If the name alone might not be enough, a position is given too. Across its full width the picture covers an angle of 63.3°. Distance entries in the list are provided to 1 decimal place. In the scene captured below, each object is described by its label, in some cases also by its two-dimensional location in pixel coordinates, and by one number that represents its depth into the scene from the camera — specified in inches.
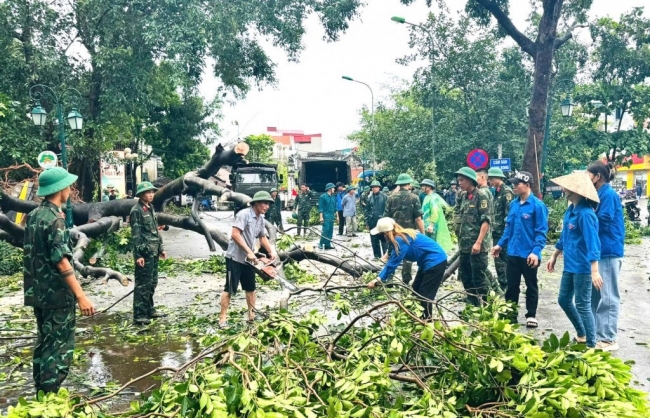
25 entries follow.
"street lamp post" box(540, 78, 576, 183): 655.8
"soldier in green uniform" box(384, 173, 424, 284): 360.5
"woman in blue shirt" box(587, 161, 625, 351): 202.5
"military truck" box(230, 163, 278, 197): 997.2
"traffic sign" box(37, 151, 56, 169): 465.1
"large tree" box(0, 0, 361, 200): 602.5
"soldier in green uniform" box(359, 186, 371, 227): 611.2
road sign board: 577.3
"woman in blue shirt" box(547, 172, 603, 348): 193.3
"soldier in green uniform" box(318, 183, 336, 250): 592.1
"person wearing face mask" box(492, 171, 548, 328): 233.1
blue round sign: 509.4
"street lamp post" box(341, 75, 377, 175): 1078.4
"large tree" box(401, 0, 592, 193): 586.6
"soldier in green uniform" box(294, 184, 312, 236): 715.4
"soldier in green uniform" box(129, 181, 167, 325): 268.2
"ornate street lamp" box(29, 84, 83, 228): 553.9
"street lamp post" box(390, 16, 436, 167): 832.8
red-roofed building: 4062.3
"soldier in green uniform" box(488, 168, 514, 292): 302.4
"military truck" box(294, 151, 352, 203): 1163.3
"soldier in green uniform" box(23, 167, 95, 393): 158.1
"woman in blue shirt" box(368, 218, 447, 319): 205.0
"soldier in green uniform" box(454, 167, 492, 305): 258.2
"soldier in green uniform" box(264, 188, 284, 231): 680.4
